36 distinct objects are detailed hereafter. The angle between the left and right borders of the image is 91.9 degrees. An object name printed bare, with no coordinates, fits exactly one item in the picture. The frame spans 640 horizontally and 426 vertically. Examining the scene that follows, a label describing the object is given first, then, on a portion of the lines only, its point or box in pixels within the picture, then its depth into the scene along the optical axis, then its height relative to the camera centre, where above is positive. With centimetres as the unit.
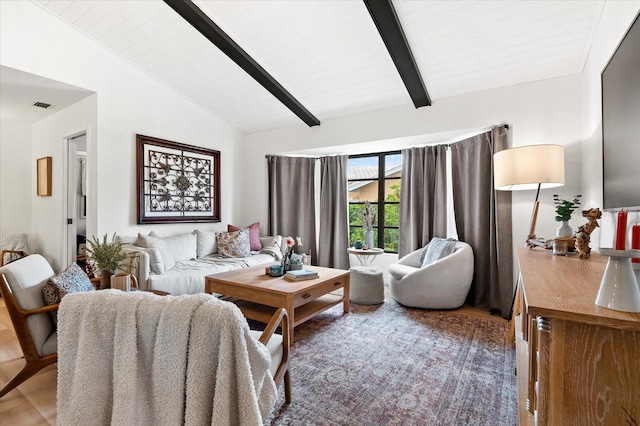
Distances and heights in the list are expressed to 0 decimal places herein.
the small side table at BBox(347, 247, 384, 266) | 416 -54
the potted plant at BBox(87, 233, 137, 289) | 195 -30
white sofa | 314 -61
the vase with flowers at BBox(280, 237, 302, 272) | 319 -50
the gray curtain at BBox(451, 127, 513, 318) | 328 -7
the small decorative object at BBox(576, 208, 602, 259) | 155 -11
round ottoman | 356 -88
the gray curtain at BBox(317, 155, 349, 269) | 488 -3
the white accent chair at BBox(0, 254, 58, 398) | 171 -57
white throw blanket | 102 -51
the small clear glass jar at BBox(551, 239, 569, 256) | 182 -22
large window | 473 +31
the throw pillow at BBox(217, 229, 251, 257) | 433 -45
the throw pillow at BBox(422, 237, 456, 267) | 355 -44
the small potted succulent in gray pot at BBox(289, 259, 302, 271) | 320 -55
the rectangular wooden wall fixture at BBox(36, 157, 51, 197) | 432 +53
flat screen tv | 125 +40
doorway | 412 +25
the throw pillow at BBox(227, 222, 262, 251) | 473 -34
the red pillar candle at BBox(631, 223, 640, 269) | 79 -7
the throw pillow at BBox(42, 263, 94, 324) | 185 -45
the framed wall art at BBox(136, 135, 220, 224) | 400 +44
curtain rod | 329 +93
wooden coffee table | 259 -71
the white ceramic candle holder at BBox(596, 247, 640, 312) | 76 -19
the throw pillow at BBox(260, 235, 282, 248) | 484 -45
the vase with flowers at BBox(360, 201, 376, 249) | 437 -13
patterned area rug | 168 -109
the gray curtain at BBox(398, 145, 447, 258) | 405 +20
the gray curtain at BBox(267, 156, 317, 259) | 510 +23
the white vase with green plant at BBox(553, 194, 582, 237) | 200 -5
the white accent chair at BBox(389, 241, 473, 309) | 331 -77
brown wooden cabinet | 74 -38
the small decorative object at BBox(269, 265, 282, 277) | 307 -58
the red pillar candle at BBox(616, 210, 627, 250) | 79 -6
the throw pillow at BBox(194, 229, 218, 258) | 429 -43
